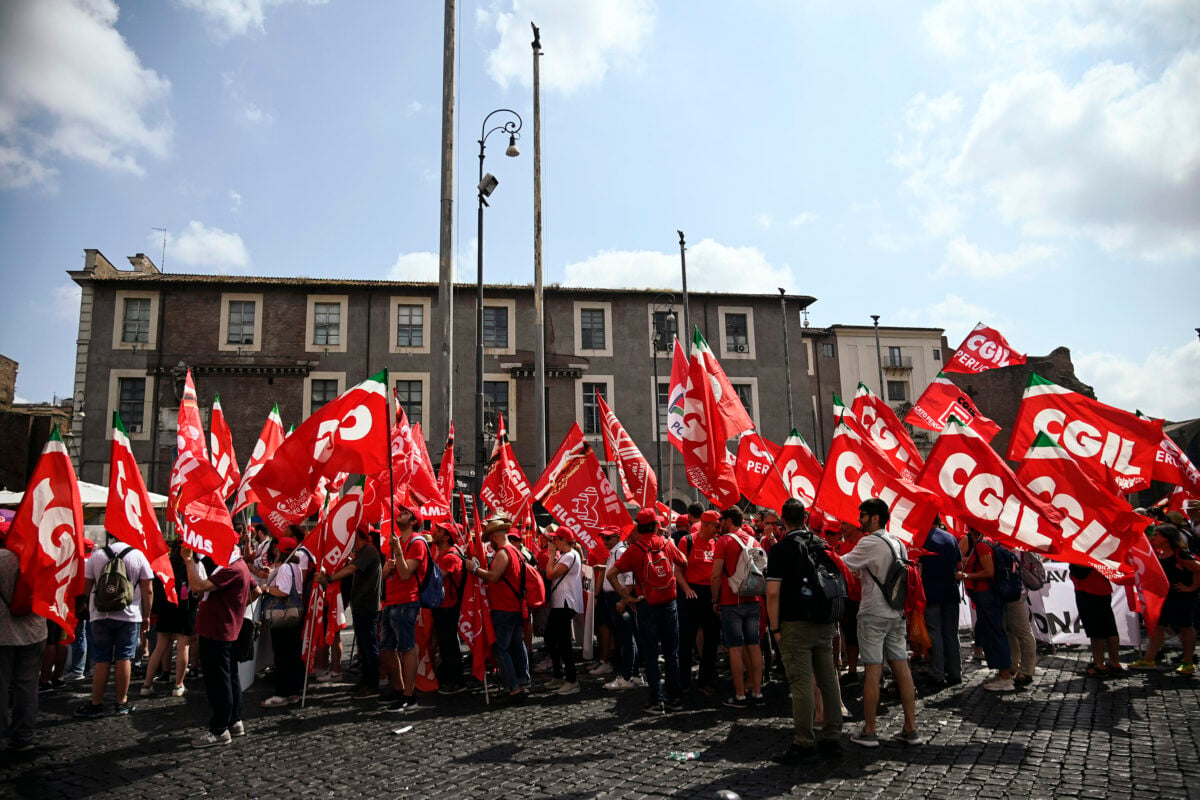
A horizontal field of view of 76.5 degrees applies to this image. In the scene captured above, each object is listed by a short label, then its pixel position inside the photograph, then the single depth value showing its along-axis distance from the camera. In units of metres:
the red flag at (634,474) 9.89
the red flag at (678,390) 10.57
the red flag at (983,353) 14.91
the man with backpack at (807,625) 5.85
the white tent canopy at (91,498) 14.54
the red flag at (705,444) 8.49
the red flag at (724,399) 9.48
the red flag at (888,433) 12.20
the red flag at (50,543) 6.30
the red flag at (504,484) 11.21
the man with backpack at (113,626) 7.68
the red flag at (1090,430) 10.14
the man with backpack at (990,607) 8.08
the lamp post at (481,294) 14.89
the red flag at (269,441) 11.78
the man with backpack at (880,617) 6.05
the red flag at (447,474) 10.56
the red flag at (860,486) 7.46
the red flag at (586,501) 9.70
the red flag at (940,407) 13.41
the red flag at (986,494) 7.20
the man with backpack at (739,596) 7.37
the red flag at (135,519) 7.14
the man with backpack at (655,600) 7.59
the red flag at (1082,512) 7.11
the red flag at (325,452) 7.65
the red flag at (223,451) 10.68
